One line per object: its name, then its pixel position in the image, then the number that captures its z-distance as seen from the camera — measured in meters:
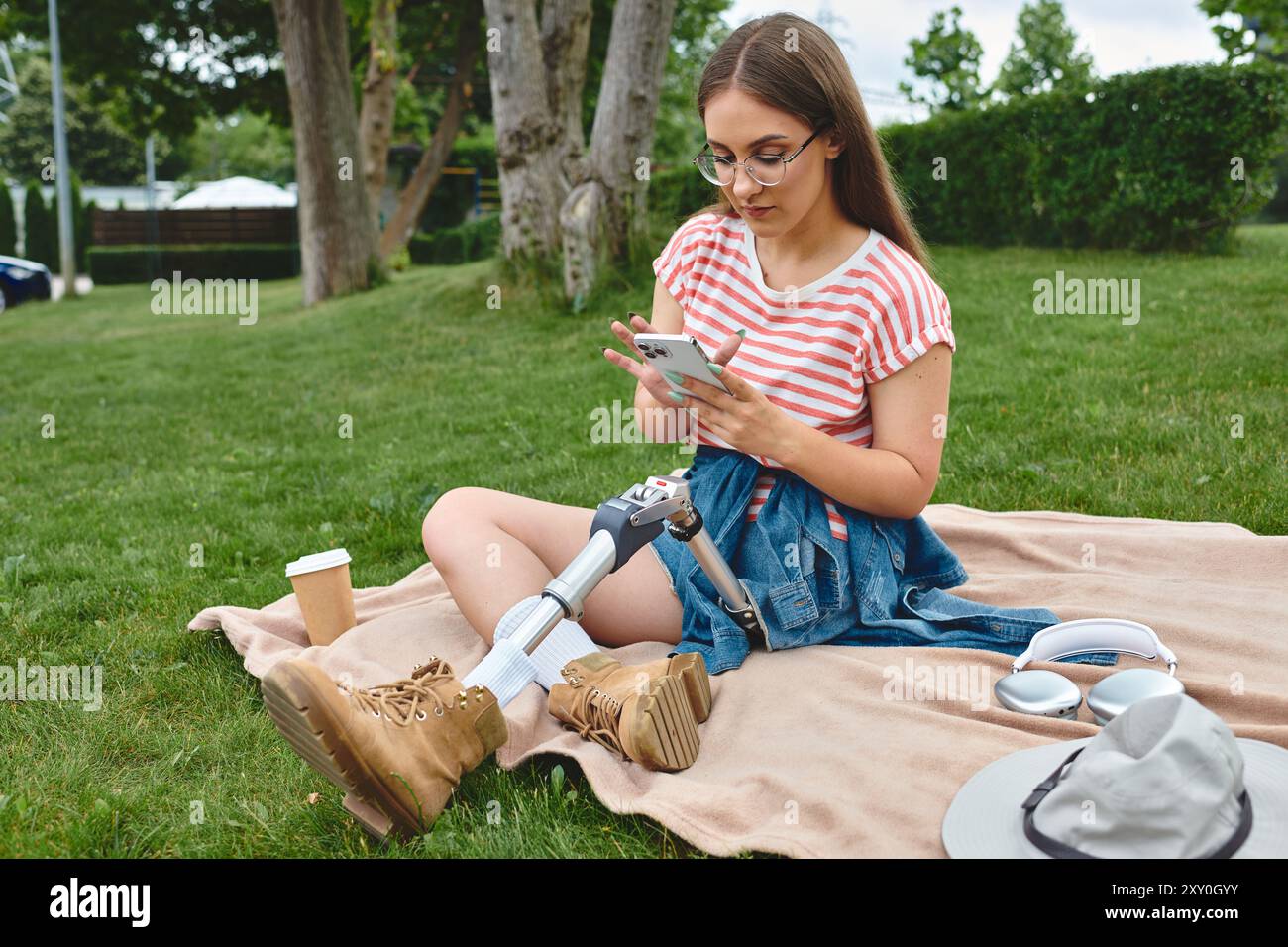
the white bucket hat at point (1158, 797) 1.57
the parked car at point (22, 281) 17.27
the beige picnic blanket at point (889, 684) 2.07
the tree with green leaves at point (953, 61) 19.72
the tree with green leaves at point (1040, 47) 36.88
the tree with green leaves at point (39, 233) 24.48
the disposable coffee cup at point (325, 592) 2.99
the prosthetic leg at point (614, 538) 2.24
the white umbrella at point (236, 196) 27.66
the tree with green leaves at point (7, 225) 25.42
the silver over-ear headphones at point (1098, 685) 2.21
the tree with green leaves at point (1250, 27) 9.34
